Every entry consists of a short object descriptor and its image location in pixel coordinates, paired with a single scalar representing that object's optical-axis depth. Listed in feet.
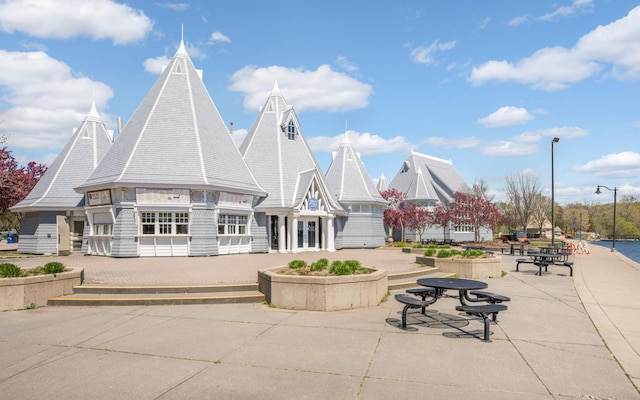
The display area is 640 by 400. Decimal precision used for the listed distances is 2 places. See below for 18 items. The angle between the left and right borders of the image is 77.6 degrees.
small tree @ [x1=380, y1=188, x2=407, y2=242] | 144.25
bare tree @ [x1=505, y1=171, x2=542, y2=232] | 191.54
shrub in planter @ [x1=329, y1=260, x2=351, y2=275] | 32.77
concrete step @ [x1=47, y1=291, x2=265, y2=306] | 32.86
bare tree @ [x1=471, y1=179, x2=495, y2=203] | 172.94
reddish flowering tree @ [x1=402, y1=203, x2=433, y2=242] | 139.67
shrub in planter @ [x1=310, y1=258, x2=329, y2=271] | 34.30
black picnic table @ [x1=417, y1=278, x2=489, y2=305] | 27.25
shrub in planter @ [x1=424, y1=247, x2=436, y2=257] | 56.34
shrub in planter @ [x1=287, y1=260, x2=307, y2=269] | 35.63
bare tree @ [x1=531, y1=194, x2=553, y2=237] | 228.76
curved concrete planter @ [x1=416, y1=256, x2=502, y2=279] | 50.08
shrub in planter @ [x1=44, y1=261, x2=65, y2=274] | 35.40
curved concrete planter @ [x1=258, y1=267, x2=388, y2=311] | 30.73
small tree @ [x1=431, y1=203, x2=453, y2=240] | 146.41
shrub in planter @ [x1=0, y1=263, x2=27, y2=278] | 32.99
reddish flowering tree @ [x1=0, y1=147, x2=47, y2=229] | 101.04
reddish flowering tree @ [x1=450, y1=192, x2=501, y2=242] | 138.10
